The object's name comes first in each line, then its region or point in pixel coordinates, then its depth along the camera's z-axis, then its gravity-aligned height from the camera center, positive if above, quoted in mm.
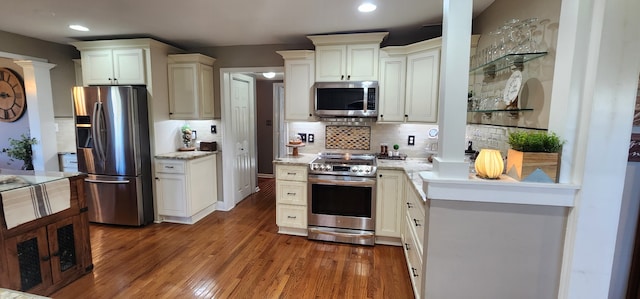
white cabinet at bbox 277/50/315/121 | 3323 +430
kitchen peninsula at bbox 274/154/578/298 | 1430 -588
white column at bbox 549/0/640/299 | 1269 +26
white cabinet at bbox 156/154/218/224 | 3531 -876
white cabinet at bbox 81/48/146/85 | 3432 +640
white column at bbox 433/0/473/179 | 1425 +187
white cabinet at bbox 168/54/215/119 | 3668 +444
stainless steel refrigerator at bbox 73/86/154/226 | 3311 -364
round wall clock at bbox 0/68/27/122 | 4074 +306
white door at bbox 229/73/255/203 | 4188 -136
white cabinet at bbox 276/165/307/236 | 3154 -856
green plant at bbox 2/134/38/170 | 3727 -427
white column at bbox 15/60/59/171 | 3607 +89
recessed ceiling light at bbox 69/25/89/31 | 3084 +995
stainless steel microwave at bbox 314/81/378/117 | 3139 +258
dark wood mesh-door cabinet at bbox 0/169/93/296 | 1880 -852
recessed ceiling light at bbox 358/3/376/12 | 2436 +1008
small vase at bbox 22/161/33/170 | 3828 -640
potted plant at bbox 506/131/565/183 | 1391 -155
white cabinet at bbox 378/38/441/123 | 2912 +437
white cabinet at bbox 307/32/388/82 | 3129 +734
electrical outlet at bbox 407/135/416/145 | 3486 -208
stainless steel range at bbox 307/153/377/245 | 2982 -854
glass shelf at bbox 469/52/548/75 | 1748 +427
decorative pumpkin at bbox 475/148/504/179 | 1475 -210
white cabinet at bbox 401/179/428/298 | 1884 -854
